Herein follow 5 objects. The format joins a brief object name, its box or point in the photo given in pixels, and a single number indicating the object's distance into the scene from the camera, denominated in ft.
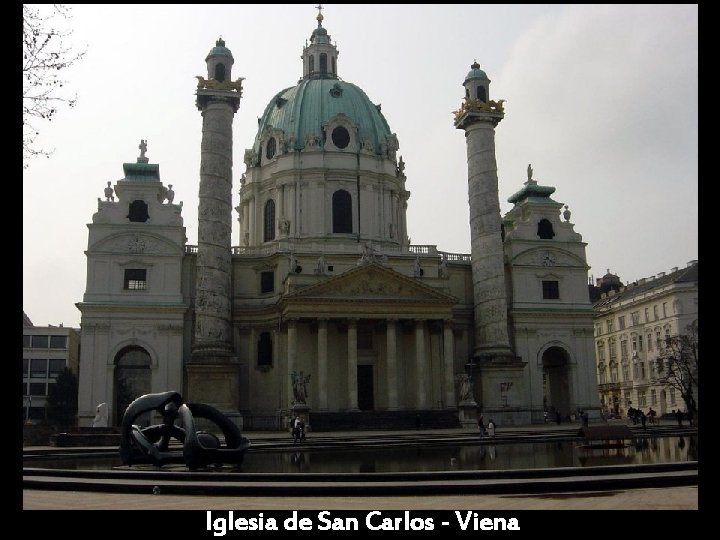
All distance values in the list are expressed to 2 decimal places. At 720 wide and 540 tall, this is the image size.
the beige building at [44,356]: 275.59
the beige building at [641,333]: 211.82
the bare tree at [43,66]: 49.97
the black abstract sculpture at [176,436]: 58.18
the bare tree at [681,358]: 185.84
